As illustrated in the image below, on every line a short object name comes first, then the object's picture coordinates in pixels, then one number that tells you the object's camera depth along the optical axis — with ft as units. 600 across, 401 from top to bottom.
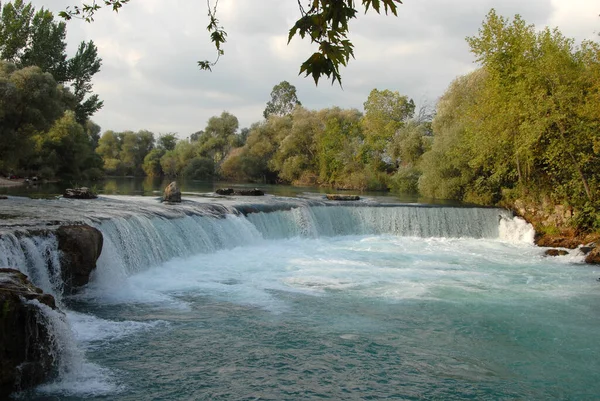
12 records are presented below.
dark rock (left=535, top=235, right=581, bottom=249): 54.97
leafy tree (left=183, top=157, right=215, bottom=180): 178.19
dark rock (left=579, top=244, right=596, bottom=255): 49.29
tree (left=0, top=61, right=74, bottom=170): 74.18
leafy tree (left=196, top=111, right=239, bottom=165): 192.97
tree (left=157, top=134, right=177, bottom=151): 252.83
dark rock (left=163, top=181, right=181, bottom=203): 62.23
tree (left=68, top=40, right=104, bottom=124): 132.36
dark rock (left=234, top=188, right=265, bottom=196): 82.58
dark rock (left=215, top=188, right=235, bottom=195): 82.22
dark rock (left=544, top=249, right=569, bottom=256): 51.24
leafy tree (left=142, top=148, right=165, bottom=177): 217.36
